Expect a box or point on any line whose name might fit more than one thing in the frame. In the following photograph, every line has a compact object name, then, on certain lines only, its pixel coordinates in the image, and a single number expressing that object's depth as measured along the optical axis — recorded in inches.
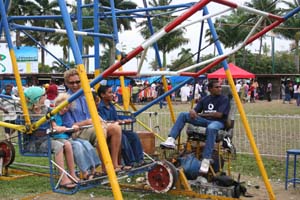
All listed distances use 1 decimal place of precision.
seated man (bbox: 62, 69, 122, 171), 259.8
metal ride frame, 187.0
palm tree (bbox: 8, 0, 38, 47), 2112.5
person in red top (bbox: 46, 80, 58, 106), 463.5
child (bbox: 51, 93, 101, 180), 244.7
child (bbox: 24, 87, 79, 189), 233.5
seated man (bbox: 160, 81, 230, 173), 284.7
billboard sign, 1386.9
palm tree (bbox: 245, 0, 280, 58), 2106.3
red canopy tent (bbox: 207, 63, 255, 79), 1281.7
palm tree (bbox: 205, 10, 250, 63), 2190.0
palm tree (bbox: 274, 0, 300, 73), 2139.0
